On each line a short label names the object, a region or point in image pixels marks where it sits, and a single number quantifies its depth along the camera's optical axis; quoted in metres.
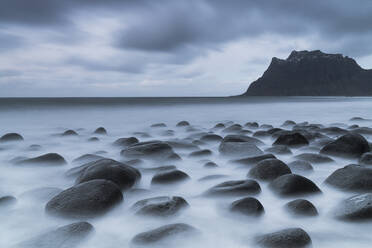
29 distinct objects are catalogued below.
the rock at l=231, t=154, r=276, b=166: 4.10
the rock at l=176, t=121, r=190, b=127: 10.55
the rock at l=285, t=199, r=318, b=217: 2.46
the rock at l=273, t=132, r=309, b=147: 5.40
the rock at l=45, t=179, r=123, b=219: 2.51
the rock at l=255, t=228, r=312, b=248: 1.95
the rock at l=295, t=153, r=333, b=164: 4.13
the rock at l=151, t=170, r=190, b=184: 3.37
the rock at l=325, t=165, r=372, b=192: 2.95
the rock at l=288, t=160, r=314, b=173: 3.77
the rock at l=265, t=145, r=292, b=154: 4.84
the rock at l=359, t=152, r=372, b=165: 3.91
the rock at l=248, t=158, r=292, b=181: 3.30
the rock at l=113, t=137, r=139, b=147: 5.90
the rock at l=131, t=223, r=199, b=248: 2.08
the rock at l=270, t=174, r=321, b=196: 2.87
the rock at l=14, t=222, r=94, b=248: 2.05
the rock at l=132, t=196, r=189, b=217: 2.51
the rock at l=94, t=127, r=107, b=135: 8.55
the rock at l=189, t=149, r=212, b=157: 4.75
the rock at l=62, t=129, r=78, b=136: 8.03
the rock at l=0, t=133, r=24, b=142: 6.50
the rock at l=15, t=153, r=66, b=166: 4.31
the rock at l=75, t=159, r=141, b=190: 3.14
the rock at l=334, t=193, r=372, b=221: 2.33
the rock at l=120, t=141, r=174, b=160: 4.61
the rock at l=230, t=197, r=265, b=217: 2.47
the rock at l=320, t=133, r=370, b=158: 4.39
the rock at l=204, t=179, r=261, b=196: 2.94
